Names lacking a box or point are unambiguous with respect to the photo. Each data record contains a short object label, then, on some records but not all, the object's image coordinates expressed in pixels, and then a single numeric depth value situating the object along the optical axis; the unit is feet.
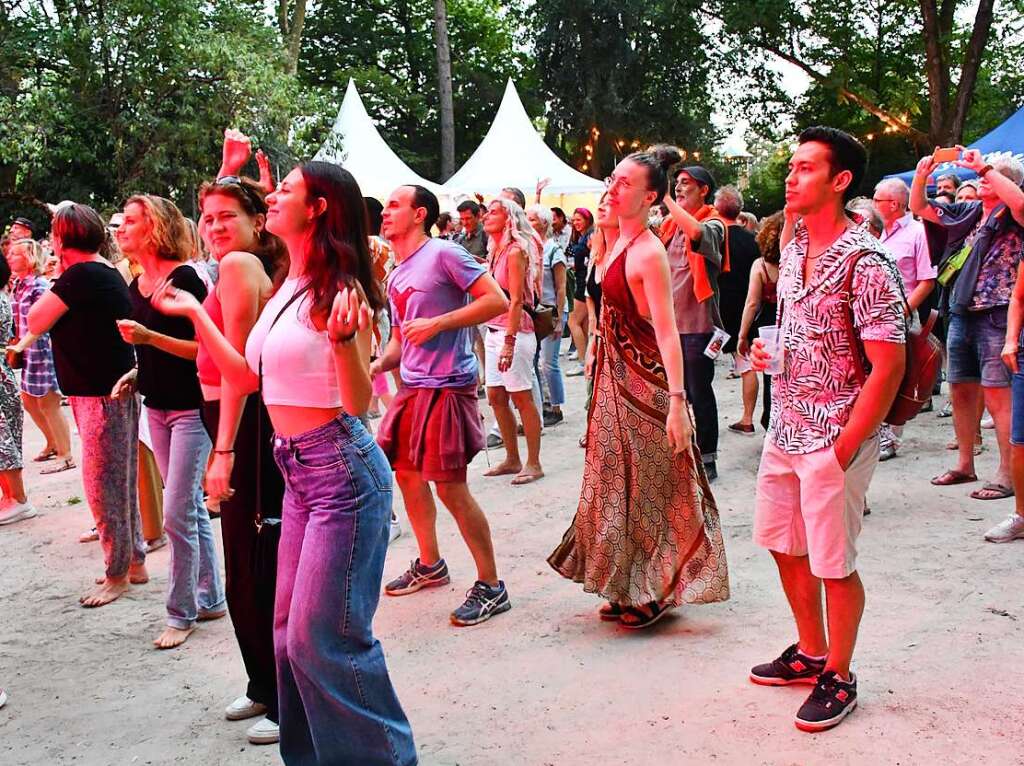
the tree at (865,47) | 80.94
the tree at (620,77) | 97.71
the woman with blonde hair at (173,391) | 15.11
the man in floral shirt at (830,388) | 10.46
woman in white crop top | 9.14
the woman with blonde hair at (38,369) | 28.56
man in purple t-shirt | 15.37
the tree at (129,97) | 49.88
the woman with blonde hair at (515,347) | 23.44
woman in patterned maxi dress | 14.07
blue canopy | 41.37
